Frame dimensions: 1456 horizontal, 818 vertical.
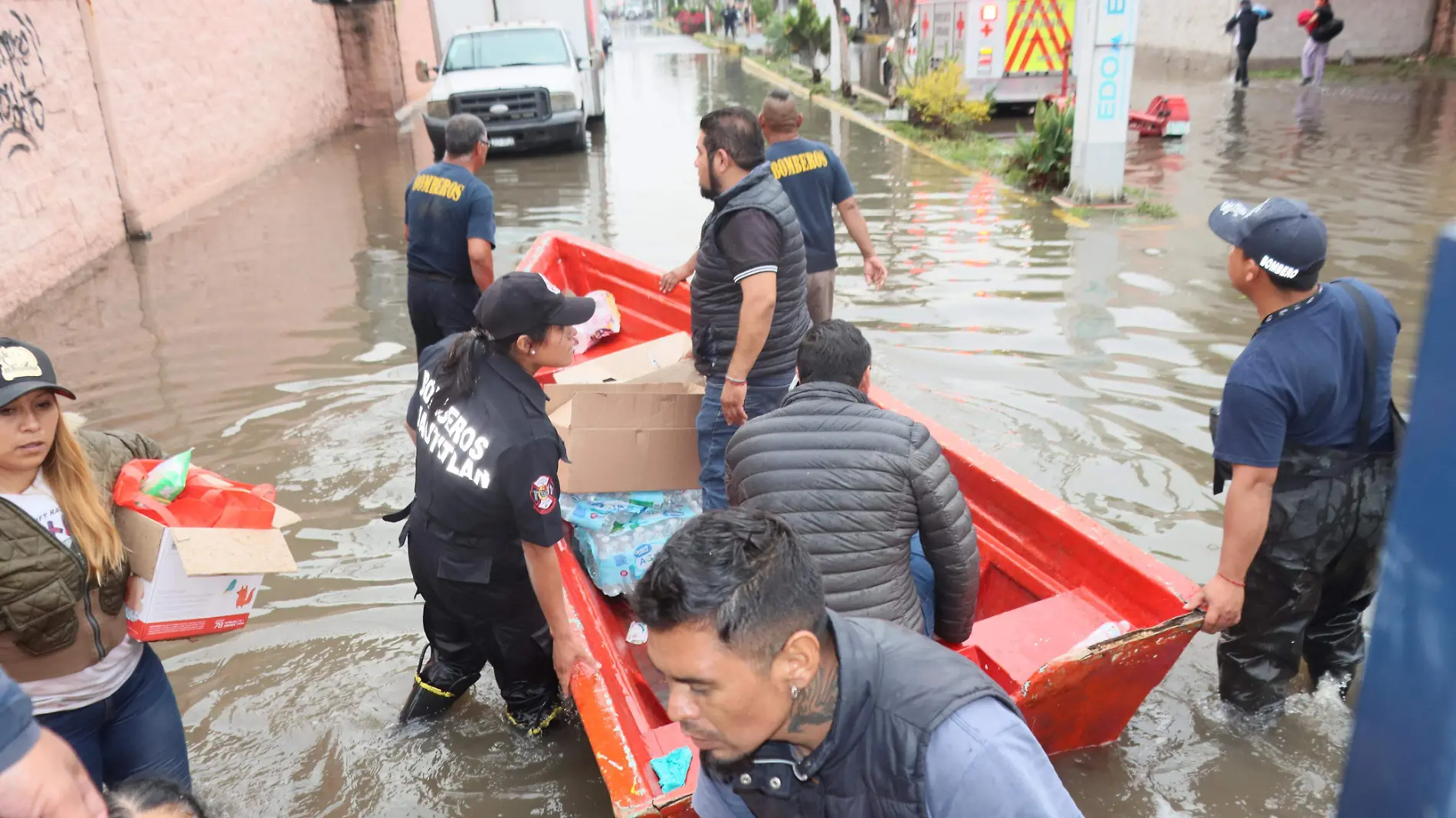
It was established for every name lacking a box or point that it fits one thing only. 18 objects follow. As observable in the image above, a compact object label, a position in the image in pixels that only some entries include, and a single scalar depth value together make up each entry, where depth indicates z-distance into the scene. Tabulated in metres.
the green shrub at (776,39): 31.14
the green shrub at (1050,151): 11.51
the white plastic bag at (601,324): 5.97
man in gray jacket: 2.70
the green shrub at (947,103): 15.45
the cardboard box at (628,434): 3.97
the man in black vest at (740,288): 3.82
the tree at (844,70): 20.20
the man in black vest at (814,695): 1.45
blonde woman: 2.37
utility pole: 9.89
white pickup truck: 14.70
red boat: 2.89
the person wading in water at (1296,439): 2.96
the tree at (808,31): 25.58
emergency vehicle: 15.77
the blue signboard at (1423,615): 0.91
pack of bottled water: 4.02
